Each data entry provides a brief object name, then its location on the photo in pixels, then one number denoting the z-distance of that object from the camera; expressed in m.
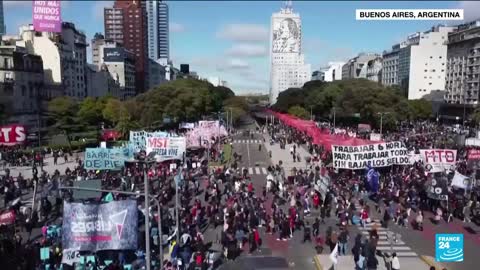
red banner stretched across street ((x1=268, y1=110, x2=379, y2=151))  39.25
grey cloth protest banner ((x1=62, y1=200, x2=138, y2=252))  17.44
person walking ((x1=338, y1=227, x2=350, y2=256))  22.30
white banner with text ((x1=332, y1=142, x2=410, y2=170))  33.16
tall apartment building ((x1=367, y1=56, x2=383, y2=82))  184.18
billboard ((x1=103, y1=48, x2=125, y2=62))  154.12
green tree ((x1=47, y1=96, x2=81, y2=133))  72.88
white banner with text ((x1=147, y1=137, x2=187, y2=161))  36.69
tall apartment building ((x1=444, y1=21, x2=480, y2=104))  109.06
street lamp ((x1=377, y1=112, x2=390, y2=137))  77.75
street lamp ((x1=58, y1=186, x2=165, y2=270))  14.95
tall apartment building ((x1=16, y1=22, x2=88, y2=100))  96.31
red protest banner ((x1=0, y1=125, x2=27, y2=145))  31.52
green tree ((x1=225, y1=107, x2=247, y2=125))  123.35
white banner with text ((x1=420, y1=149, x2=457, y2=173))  30.83
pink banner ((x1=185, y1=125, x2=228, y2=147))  52.12
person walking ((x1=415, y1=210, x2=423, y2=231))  26.81
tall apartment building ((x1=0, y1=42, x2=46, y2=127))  75.62
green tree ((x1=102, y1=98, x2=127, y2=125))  85.44
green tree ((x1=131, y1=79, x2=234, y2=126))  86.62
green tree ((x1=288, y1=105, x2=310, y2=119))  121.81
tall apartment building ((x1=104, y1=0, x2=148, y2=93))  191.88
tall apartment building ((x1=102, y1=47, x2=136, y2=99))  154.00
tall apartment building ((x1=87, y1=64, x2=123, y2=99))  125.54
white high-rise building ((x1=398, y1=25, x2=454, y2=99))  144.12
